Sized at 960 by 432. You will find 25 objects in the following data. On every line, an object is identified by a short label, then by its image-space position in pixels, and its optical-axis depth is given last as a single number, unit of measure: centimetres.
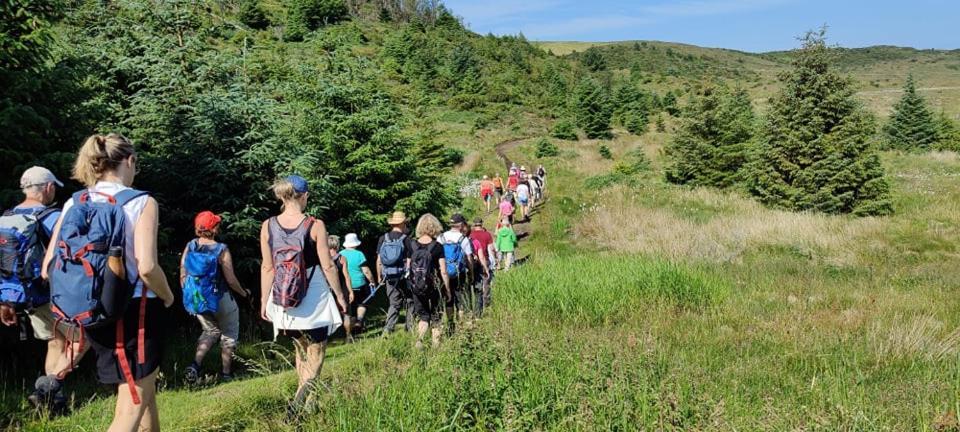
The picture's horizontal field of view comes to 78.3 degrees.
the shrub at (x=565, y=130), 4162
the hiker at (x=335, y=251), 806
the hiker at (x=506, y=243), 1241
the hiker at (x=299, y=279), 434
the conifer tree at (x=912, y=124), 3981
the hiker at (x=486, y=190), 2133
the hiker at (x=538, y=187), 2178
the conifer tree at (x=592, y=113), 4359
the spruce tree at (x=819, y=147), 1700
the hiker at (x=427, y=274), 683
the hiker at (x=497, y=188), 2324
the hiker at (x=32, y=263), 436
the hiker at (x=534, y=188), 2095
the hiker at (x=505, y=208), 1606
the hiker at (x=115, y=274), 290
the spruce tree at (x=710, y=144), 2322
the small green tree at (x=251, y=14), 6384
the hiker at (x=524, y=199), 1893
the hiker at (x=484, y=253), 865
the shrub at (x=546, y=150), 3501
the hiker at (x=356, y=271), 869
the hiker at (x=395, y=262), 787
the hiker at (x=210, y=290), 567
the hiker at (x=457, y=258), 767
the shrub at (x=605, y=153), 3572
